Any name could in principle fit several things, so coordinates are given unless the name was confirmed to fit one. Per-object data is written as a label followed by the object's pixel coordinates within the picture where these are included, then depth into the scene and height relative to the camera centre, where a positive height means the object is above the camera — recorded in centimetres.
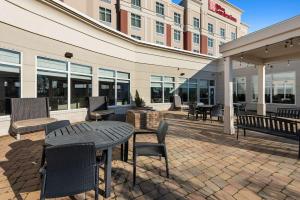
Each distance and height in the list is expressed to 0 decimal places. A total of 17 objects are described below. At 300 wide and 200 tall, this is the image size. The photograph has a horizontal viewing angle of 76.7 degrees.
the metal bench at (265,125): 476 -77
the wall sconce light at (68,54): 824 +198
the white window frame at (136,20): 2089 +885
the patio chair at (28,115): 571 -52
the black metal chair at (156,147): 345 -89
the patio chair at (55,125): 335 -49
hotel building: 664 +228
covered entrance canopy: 526 +187
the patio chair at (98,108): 862 -45
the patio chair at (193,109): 1020 -51
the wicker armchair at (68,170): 204 -80
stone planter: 761 -78
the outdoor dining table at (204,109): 990 -49
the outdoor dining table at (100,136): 272 -58
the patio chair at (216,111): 942 -56
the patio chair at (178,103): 1505 -27
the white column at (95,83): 993 +88
